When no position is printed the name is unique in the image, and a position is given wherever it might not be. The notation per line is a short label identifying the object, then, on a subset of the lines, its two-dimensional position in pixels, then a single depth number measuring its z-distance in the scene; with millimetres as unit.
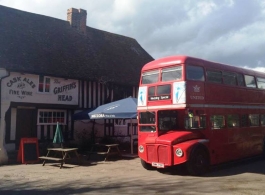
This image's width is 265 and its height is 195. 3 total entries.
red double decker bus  8075
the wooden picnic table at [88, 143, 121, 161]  10548
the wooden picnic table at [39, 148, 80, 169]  9541
